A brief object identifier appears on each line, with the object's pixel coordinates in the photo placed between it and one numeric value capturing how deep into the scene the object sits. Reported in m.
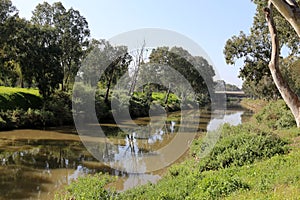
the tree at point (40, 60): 26.52
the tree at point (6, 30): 24.47
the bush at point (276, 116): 17.16
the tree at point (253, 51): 20.94
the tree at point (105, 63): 31.61
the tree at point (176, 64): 31.52
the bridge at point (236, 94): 93.62
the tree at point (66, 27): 34.19
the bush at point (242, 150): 9.45
